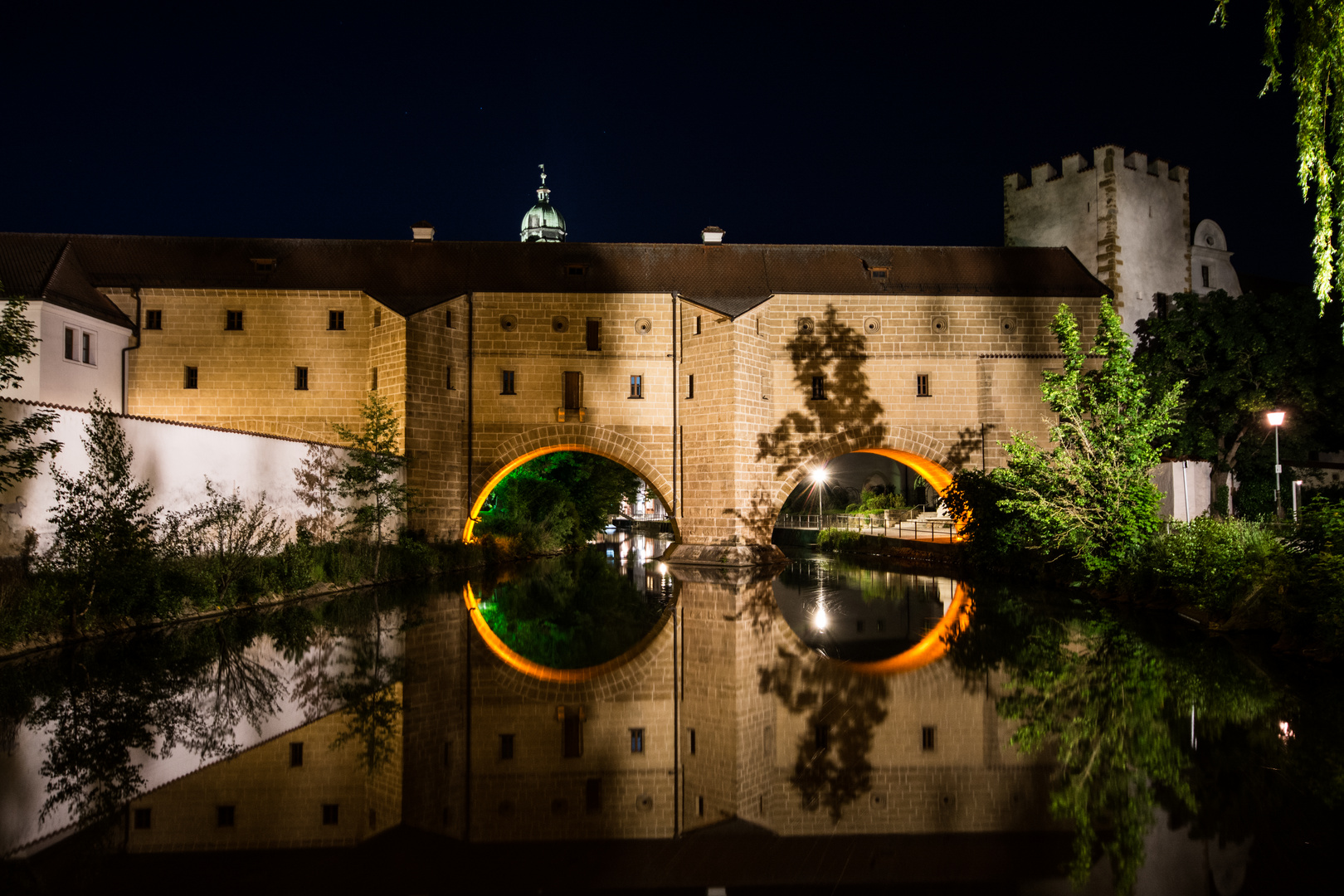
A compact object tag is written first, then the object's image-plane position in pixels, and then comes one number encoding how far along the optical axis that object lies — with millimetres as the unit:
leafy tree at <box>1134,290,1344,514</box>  25625
